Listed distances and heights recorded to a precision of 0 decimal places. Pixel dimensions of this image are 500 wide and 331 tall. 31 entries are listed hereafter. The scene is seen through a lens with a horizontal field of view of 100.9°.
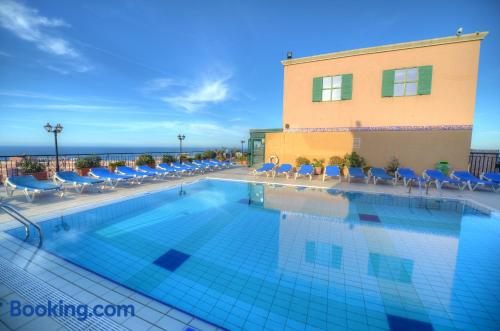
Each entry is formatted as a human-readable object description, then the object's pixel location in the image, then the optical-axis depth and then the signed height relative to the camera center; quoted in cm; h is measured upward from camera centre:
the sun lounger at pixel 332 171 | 906 -85
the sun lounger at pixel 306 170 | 945 -86
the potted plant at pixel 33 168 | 703 -82
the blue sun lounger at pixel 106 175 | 716 -104
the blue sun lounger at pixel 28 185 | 533 -110
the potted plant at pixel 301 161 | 1098 -52
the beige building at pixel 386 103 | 880 +240
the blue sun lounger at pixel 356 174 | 880 -91
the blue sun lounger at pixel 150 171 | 847 -98
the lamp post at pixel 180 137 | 1392 +75
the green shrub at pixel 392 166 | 941 -57
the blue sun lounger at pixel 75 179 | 624 -106
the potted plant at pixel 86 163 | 784 -70
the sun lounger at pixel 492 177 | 772 -80
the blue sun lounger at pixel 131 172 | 793 -101
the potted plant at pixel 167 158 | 1109 -56
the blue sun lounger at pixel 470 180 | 763 -93
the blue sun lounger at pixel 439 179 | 784 -94
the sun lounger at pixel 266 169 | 1021 -92
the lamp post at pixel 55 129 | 786 +61
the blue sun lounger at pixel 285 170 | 1012 -94
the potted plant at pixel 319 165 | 1084 -73
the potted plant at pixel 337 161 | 1012 -44
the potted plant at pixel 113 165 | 859 -78
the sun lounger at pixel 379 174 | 849 -90
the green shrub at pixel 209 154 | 1551 -40
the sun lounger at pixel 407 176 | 799 -88
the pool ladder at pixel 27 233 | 330 -152
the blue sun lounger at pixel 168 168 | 951 -95
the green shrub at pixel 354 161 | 975 -40
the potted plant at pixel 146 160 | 977 -62
